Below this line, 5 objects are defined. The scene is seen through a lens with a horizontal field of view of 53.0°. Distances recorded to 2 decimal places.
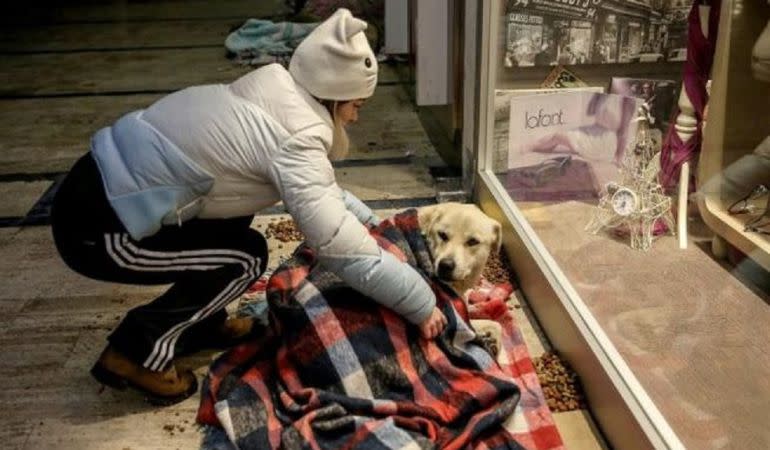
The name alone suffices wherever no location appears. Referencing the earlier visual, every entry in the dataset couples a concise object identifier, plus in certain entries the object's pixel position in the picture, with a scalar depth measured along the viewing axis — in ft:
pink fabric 5.95
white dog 5.39
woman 4.40
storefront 4.36
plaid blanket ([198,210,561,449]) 4.47
